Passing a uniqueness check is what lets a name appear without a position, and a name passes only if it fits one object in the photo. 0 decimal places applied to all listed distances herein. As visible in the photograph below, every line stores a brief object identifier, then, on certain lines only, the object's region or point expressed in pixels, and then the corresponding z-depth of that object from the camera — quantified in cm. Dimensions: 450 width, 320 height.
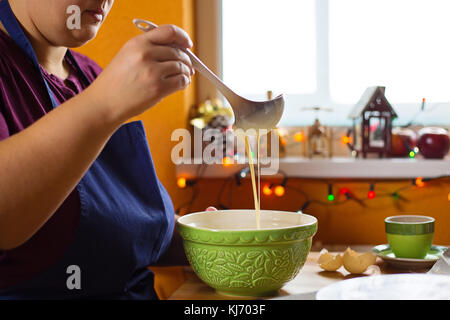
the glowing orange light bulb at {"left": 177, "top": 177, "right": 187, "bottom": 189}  156
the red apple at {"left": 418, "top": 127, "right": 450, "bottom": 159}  144
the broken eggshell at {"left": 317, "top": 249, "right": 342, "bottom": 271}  71
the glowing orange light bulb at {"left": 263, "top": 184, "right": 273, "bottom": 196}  155
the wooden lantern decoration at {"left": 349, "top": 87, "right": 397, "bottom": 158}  149
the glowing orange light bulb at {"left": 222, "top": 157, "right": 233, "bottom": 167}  152
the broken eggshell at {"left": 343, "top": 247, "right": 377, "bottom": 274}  69
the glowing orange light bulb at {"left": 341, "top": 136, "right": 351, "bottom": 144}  161
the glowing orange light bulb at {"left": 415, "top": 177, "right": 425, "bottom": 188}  137
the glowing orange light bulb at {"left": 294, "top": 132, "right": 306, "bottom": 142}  163
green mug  75
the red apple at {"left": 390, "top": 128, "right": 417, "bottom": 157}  154
